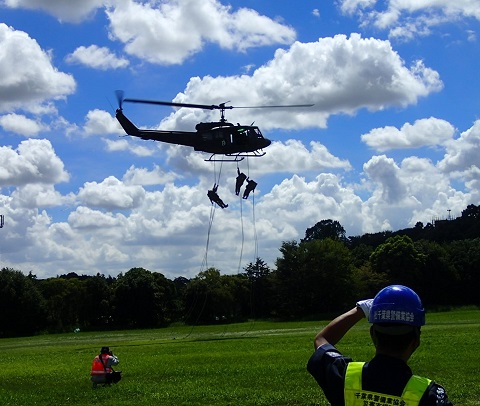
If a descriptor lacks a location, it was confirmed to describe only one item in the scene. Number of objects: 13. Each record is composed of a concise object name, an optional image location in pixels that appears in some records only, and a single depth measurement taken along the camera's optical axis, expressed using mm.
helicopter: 31594
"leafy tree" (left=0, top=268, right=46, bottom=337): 103000
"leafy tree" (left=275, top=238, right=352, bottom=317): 101125
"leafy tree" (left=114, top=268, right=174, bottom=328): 102688
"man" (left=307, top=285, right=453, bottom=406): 3822
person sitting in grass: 23297
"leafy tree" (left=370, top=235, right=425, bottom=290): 111438
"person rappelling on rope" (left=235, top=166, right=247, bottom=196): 32250
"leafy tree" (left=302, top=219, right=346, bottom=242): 176000
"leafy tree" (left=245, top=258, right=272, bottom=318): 104856
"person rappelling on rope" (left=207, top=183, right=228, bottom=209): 32750
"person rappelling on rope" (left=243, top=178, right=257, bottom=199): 32206
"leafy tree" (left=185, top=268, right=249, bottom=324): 91125
